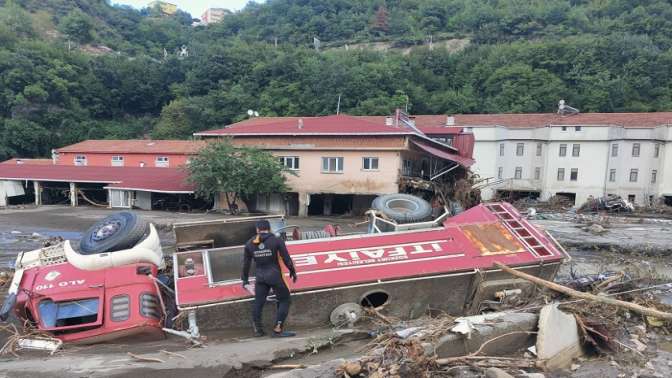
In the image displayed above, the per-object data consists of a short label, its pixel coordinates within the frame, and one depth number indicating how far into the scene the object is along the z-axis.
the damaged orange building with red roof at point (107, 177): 26.91
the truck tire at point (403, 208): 10.18
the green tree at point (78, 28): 87.38
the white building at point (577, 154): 36.81
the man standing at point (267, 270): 5.97
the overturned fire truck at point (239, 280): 6.50
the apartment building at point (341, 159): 22.95
